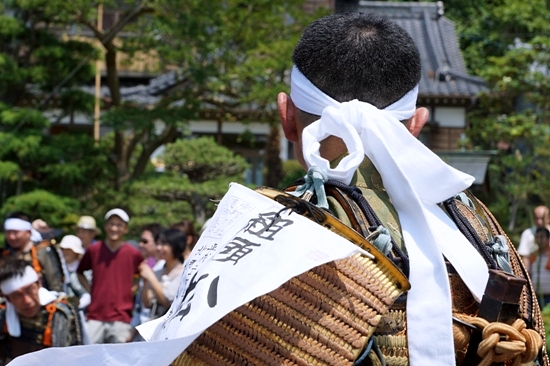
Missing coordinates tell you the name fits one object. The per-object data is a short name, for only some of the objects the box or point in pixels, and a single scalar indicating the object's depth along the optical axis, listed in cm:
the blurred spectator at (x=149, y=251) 730
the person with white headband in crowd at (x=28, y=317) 544
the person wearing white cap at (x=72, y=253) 849
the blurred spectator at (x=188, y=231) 766
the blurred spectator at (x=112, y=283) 740
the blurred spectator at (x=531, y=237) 821
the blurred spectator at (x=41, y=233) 802
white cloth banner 146
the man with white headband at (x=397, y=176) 164
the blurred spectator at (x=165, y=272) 664
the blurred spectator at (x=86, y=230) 904
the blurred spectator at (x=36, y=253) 711
